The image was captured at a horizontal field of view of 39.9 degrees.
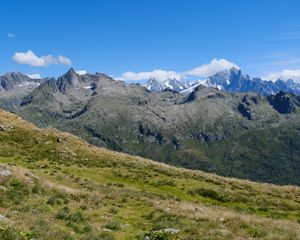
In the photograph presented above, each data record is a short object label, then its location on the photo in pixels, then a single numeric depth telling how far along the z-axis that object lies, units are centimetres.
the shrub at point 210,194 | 4206
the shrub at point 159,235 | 1895
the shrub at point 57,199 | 2534
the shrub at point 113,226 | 2138
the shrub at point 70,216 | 2141
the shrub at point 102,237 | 1794
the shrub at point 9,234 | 1488
